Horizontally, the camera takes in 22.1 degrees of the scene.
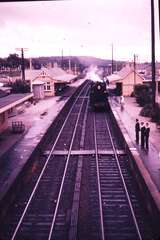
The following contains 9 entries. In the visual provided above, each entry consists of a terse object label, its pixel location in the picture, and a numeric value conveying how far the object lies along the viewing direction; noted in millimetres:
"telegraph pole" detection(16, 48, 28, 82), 50512
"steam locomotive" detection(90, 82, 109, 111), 41312
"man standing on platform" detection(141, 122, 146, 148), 20631
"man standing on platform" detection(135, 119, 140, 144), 22031
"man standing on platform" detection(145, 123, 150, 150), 20578
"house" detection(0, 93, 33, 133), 22688
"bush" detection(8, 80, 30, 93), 49147
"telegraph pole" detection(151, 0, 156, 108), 29009
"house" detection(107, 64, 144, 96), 54344
